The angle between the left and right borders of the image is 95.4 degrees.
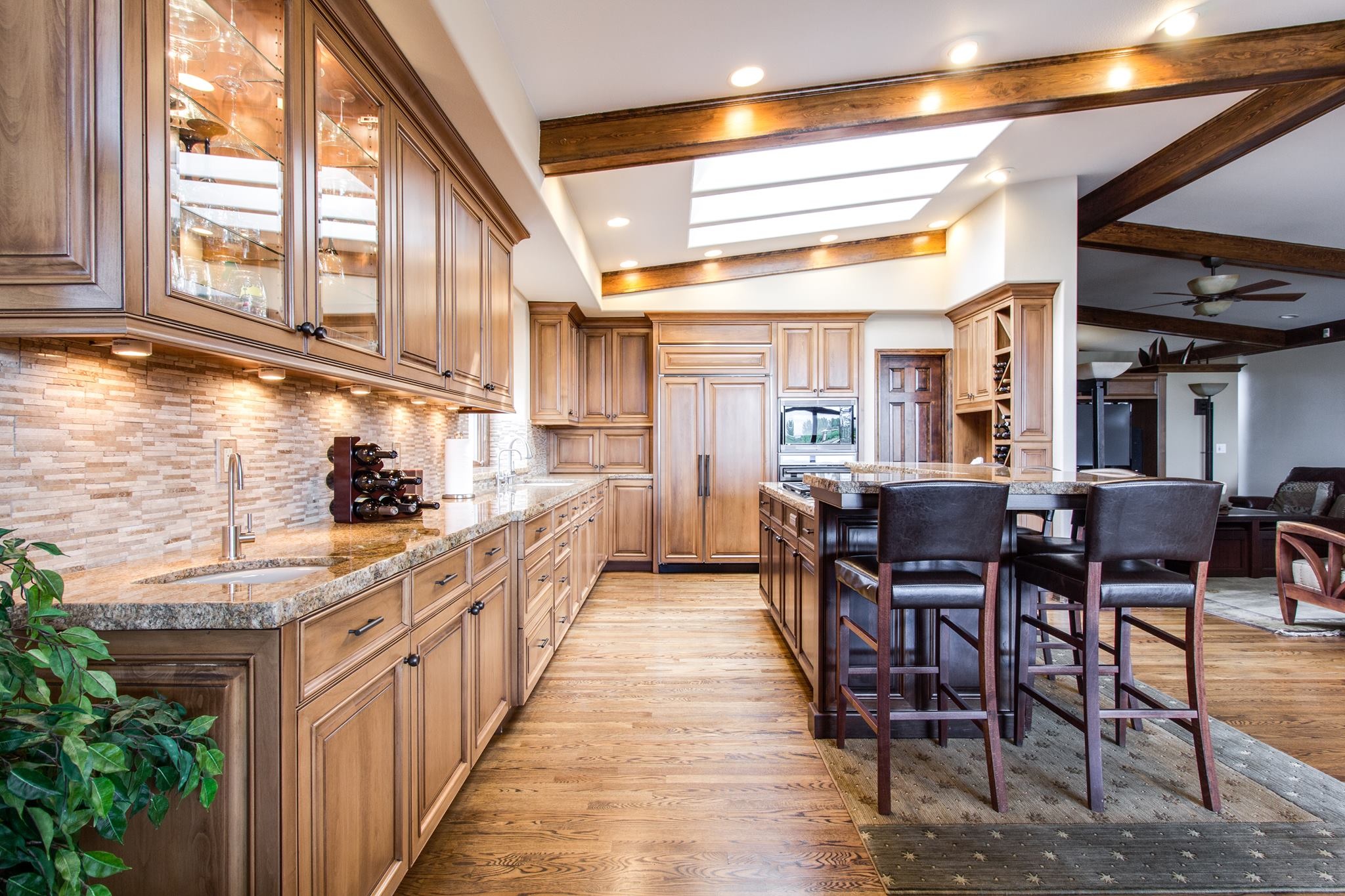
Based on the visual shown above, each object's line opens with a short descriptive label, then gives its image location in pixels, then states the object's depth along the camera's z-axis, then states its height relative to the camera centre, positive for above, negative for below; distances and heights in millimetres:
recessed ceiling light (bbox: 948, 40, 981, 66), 2766 +1821
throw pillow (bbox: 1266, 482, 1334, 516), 5789 -481
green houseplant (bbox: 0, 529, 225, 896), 706 -390
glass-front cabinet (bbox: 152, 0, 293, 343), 1195 +611
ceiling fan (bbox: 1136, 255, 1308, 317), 4762 +1247
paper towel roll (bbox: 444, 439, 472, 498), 3033 -101
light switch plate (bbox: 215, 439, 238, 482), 1537 -20
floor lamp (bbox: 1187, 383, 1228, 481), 8375 +626
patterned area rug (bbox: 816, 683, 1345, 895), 1698 -1188
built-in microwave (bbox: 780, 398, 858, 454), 5723 +216
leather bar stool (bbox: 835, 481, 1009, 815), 1954 -395
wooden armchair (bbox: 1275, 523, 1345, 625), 3623 -771
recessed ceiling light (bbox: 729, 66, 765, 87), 2750 +1699
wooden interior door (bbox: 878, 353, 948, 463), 5859 +367
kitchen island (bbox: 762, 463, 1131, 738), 2461 -667
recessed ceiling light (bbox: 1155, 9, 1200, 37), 2711 +1914
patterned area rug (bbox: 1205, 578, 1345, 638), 3943 -1155
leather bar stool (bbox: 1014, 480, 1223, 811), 1943 -421
